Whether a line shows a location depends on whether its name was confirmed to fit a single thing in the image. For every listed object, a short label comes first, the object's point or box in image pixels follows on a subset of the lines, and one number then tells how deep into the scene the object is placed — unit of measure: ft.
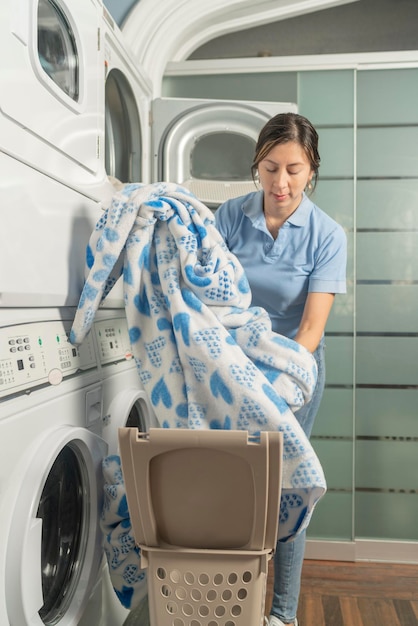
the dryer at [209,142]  7.32
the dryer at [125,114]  5.99
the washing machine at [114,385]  4.50
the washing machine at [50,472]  3.05
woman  4.51
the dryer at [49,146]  3.26
